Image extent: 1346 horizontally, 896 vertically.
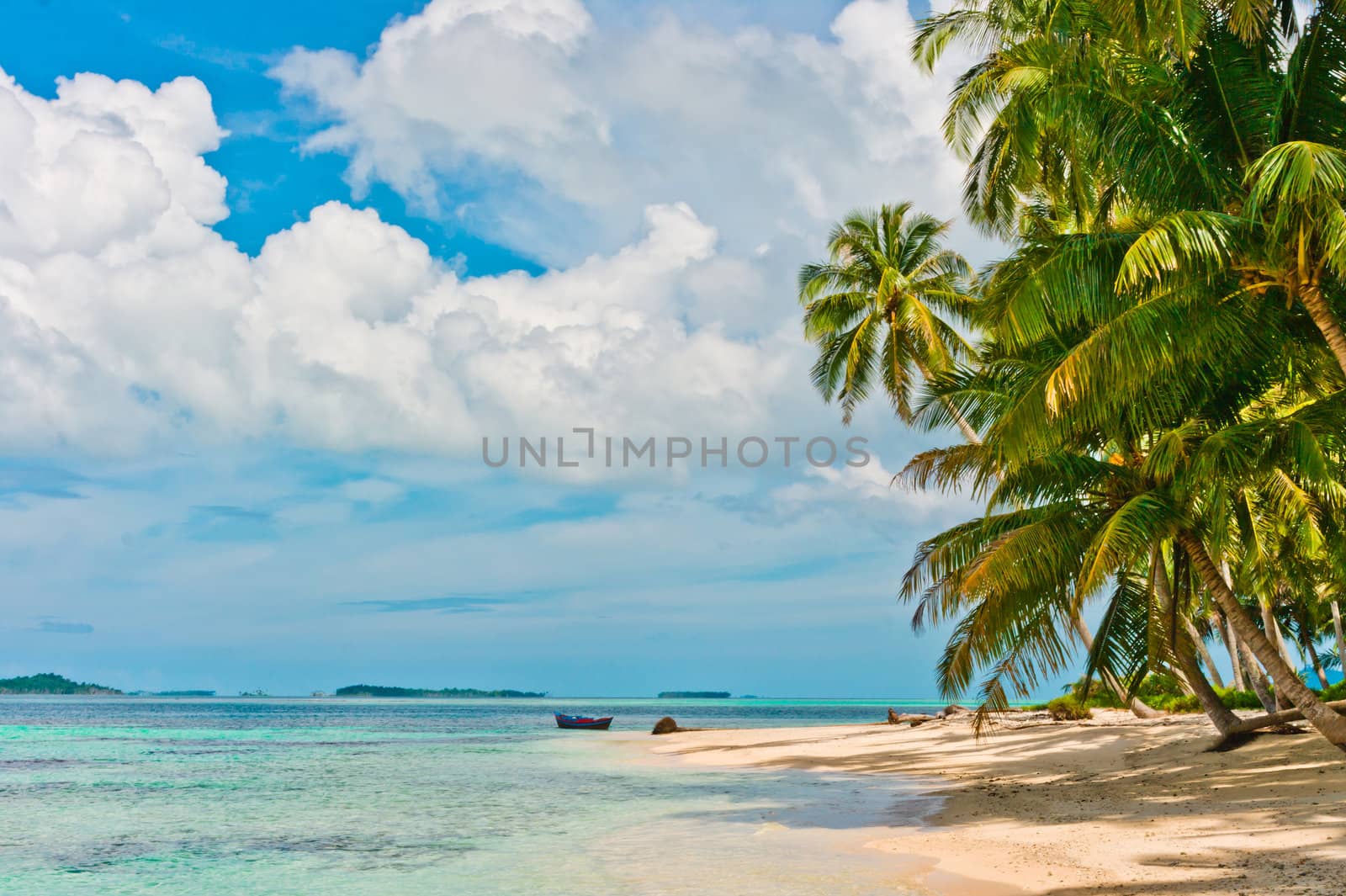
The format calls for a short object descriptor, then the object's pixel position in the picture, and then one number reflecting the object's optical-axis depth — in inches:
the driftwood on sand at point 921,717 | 1491.1
